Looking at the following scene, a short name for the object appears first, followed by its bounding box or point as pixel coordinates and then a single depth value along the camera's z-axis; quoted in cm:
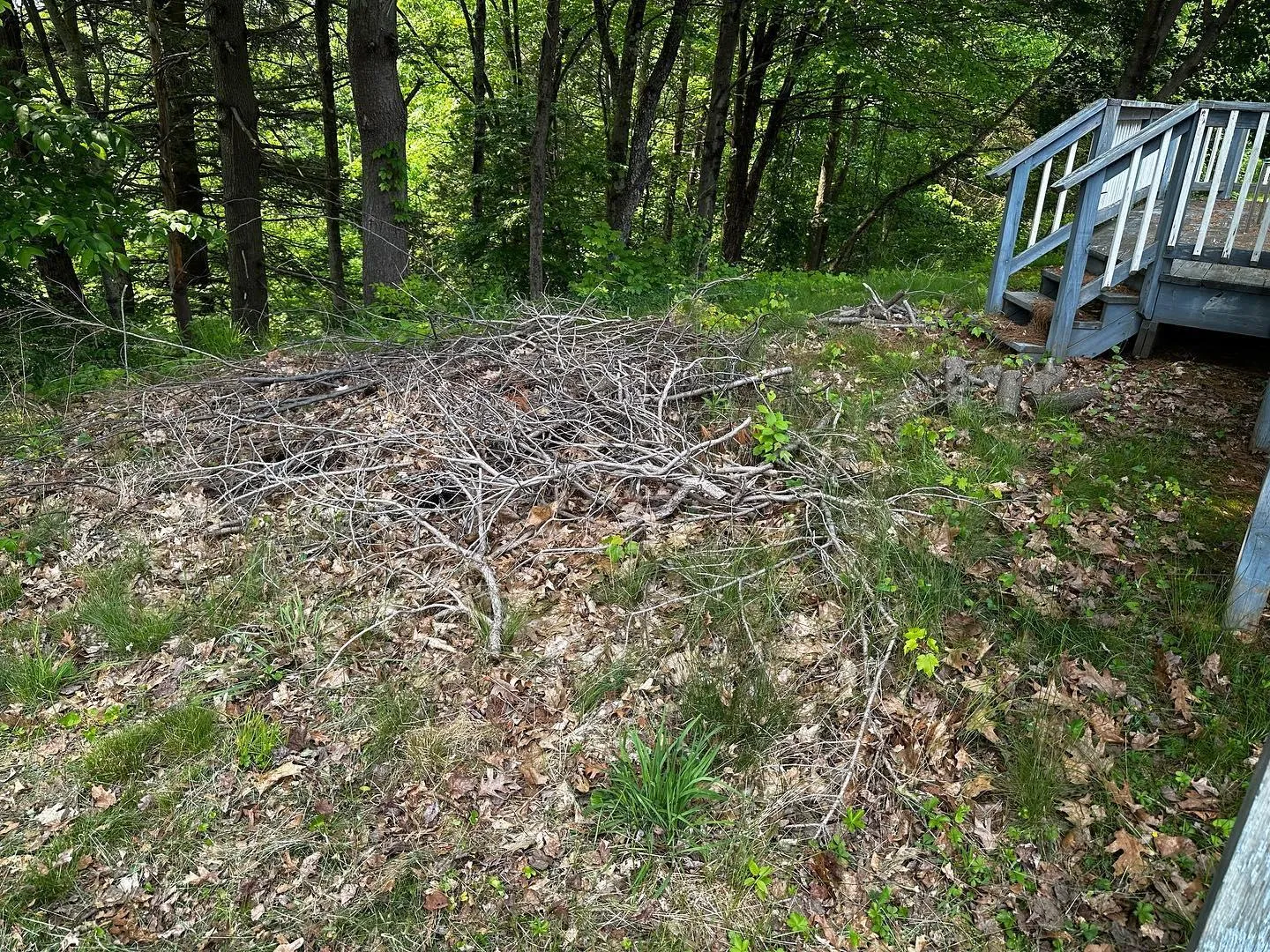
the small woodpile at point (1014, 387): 480
